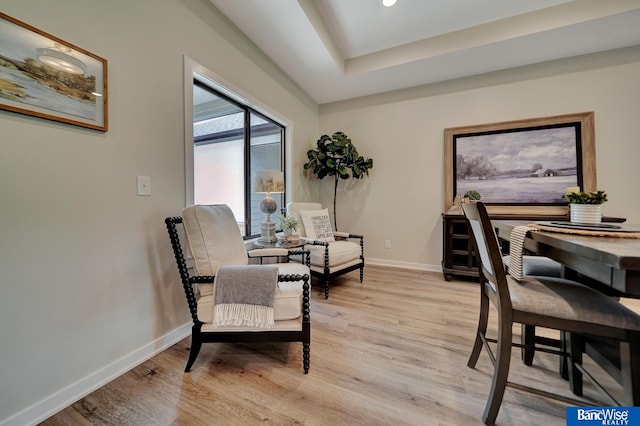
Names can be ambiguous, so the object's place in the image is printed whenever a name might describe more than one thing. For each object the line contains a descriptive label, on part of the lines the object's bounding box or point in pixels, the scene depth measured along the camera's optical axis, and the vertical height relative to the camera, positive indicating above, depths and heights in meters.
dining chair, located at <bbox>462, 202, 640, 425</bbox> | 0.90 -0.42
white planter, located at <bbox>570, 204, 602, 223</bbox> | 1.37 +0.00
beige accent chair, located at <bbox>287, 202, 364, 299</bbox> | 2.64 -0.44
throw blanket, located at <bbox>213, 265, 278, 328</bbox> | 1.38 -0.46
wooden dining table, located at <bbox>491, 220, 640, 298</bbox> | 0.71 -0.14
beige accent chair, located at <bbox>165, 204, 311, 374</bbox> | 1.43 -0.48
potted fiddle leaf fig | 3.66 +0.88
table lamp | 2.37 +0.26
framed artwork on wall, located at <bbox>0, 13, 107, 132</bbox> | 1.07 +0.70
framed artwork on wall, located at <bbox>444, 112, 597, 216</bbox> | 2.89 +0.67
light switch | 1.57 +0.22
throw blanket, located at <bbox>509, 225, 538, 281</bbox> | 1.22 -0.17
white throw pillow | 3.01 -0.11
